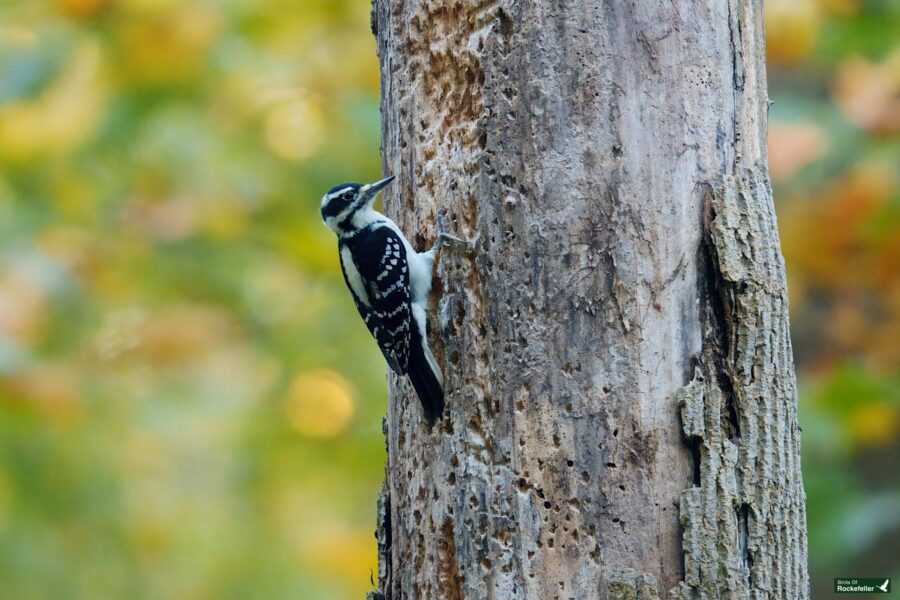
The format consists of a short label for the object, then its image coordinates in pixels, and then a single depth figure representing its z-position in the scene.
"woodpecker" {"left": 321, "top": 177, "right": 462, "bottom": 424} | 7.07
